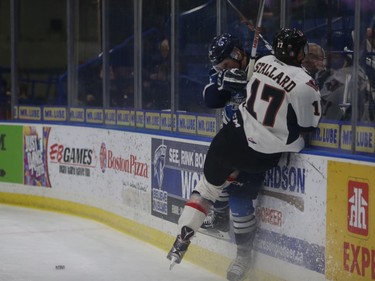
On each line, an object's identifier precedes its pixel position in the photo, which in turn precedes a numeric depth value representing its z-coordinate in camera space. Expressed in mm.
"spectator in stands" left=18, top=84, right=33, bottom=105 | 16104
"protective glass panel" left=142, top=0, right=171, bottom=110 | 11827
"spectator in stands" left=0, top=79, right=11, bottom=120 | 16397
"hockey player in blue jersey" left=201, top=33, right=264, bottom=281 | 9061
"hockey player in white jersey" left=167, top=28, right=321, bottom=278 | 8228
